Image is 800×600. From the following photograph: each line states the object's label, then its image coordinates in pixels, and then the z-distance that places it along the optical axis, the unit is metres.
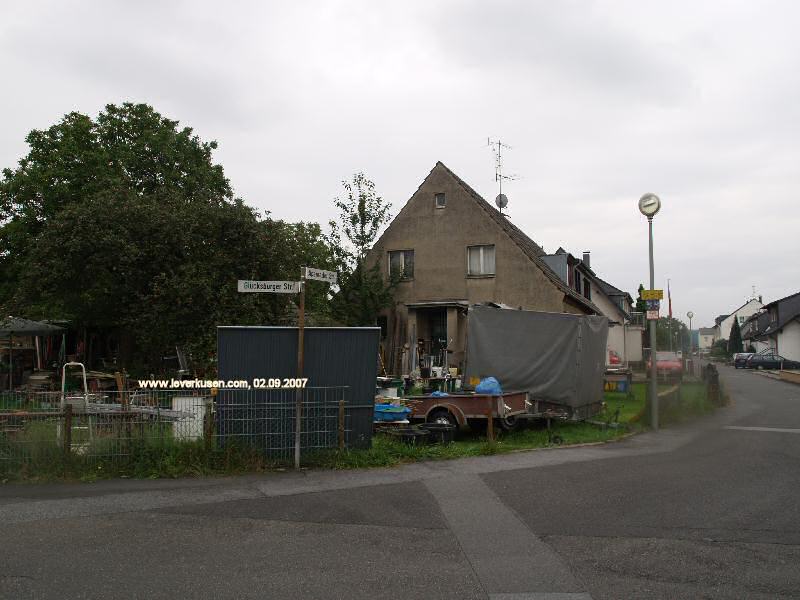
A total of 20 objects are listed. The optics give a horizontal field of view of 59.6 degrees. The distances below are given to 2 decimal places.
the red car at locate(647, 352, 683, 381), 28.27
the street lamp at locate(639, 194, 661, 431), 14.96
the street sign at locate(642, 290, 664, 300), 14.95
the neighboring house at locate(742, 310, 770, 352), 79.06
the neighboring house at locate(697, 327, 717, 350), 149.85
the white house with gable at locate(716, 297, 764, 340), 117.94
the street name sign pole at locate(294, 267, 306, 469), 9.95
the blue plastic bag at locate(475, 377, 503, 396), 13.38
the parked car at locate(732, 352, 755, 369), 61.09
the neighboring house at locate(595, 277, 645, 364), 46.50
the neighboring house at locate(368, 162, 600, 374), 25.47
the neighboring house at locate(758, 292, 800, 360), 60.72
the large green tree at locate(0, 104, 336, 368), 19.45
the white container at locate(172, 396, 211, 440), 9.88
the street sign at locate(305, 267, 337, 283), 10.22
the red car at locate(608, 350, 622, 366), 30.85
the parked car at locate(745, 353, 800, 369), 54.84
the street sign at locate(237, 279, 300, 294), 10.12
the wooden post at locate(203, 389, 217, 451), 9.83
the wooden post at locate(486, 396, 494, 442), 12.01
